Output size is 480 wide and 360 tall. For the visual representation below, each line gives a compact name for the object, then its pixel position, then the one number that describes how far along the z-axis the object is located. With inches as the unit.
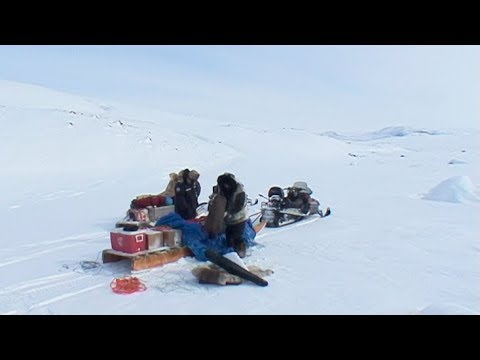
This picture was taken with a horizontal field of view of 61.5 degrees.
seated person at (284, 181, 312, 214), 344.8
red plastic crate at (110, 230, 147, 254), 206.1
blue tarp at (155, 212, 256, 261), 226.5
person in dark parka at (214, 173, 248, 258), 231.8
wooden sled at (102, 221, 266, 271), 202.7
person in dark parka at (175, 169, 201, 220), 280.4
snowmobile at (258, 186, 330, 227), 321.1
